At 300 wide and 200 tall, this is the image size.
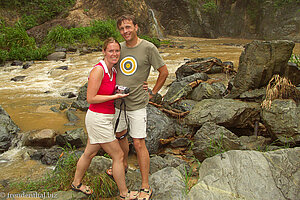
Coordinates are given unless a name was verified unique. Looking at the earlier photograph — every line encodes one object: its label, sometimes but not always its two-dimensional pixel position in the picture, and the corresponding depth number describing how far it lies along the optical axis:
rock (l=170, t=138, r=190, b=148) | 4.51
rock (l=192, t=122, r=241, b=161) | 3.66
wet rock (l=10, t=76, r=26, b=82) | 10.27
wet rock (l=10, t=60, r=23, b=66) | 12.75
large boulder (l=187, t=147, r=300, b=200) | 2.46
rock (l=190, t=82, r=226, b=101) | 5.73
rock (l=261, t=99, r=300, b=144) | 3.62
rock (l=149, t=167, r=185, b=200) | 2.78
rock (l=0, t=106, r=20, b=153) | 4.70
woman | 2.59
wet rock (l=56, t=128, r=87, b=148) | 4.67
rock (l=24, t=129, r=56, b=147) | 4.79
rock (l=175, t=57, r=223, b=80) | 7.77
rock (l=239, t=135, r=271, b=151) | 3.85
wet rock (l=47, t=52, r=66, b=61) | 13.82
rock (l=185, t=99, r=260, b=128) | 4.30
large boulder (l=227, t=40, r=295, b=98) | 4.84
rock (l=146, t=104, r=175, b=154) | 4.34
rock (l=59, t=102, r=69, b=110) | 6.81
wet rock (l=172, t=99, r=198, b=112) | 5.54
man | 2.85
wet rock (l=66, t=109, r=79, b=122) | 6.02
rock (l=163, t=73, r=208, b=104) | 5.95
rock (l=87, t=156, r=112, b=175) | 3.37
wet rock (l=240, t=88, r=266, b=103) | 4.86
